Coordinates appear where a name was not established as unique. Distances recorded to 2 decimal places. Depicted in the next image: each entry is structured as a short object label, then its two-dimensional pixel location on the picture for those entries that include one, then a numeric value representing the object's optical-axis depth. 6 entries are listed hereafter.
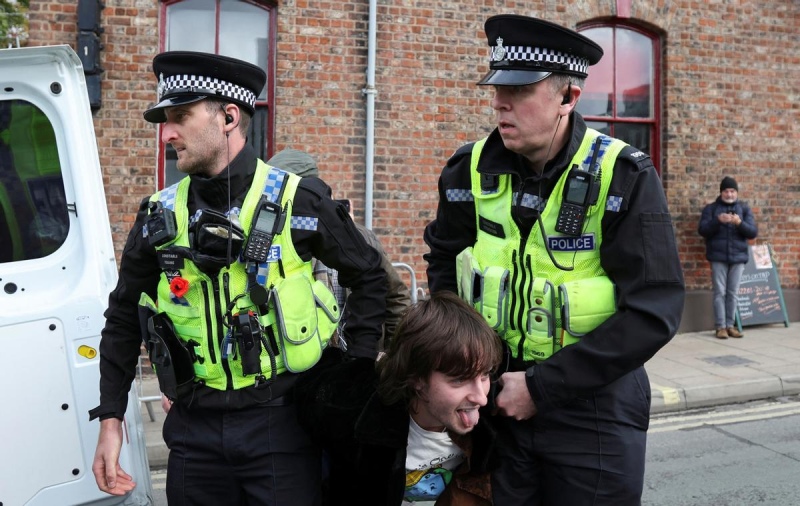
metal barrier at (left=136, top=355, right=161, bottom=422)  6.08
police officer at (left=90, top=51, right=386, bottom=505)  2.44
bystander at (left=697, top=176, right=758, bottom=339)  9.64
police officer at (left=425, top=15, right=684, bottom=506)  2.19
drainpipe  8.62
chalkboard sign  10.24
